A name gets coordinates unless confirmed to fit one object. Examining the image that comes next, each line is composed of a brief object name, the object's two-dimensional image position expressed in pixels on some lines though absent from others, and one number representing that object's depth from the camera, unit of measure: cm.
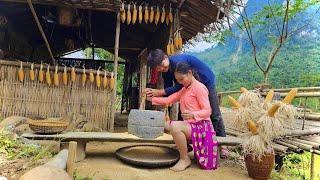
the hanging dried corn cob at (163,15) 440
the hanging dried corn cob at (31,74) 387
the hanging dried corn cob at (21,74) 385
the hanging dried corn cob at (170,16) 443
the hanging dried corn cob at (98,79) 406
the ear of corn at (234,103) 288
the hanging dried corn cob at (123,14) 427
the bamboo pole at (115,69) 409
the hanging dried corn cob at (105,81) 410
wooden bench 280
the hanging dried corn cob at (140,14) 429
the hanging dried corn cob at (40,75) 390
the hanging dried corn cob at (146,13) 432
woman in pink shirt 280
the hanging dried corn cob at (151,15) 434
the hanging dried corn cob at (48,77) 391
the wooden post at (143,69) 678
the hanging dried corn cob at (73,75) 400
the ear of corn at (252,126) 268
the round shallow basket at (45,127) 286
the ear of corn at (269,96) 283
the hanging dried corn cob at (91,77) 404
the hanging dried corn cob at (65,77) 397
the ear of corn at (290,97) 270
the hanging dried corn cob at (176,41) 436
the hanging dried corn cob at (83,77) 404
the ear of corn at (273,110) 262
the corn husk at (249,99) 281
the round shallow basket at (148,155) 276
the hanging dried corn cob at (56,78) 392
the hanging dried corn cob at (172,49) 438
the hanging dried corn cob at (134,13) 426
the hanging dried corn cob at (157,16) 438
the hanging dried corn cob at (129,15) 428
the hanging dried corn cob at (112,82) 414
